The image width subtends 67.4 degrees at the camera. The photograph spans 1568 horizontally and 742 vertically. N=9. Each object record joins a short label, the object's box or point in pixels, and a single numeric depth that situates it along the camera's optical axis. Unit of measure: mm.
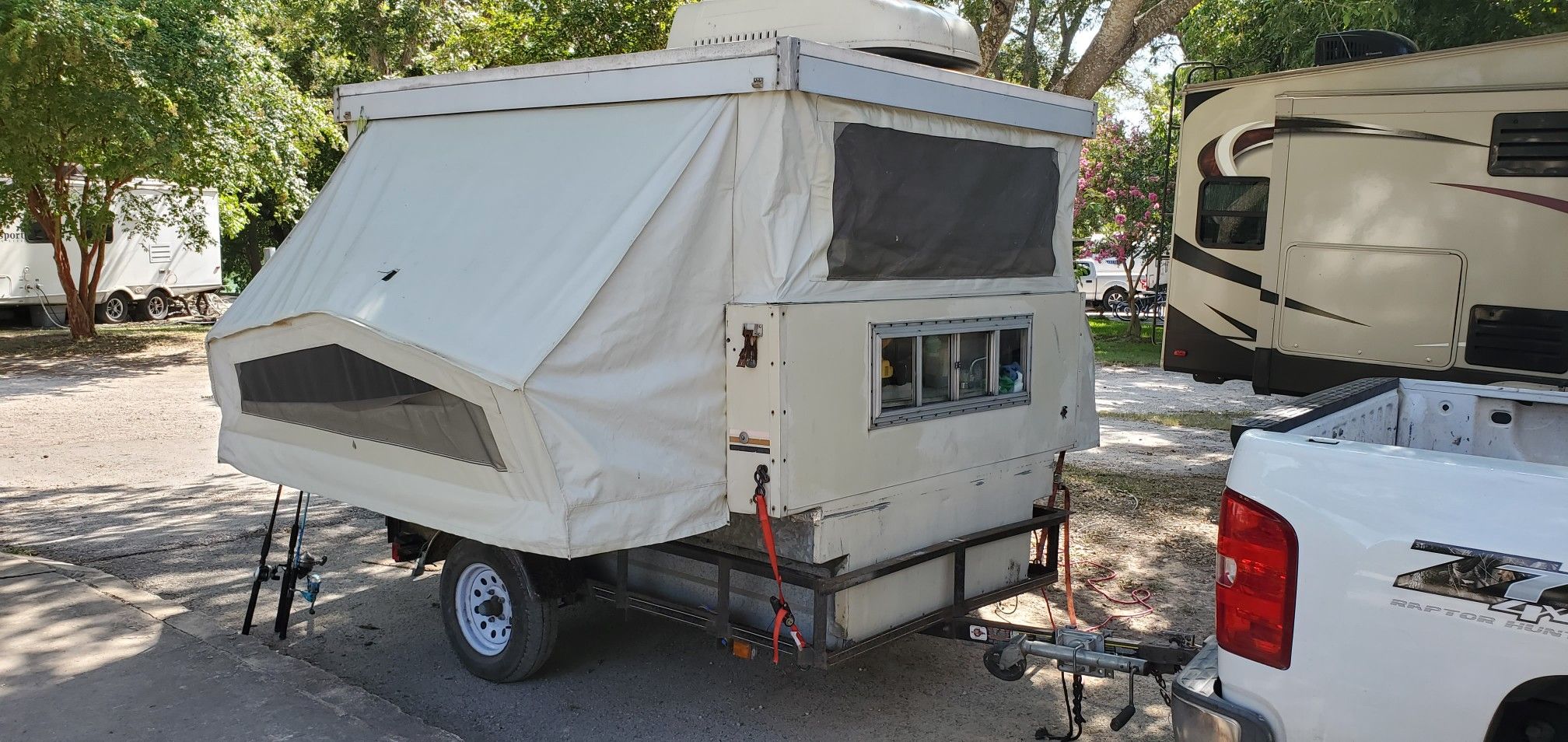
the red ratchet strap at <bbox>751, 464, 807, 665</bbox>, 4254
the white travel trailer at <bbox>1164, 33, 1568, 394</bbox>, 7602
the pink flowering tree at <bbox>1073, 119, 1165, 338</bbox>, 19938
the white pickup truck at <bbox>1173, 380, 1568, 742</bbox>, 2459
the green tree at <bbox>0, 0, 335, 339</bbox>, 14242
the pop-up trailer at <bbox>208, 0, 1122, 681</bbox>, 4137
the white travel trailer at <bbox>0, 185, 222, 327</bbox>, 20859
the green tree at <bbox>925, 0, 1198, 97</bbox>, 8484
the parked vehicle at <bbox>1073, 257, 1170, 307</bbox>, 27531
